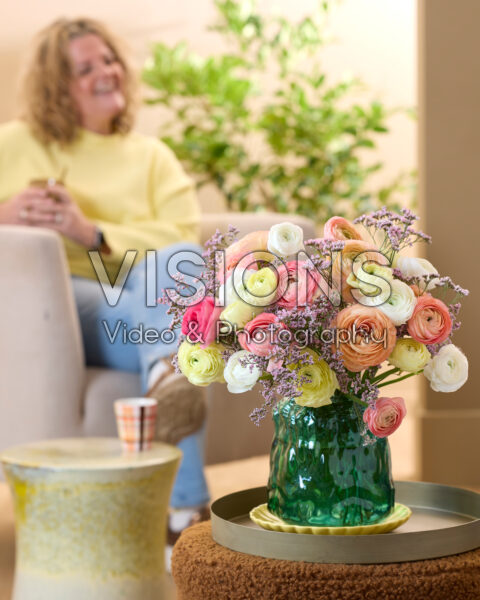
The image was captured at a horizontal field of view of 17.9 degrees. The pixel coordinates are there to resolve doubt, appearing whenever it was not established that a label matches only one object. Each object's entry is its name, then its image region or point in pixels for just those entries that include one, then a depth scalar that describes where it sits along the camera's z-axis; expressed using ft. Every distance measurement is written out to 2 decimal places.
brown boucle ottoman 5.76
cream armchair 9.93
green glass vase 6.08
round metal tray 5.83
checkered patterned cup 8.55
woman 11.26
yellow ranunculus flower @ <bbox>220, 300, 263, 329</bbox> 6.02
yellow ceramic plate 6.02
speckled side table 8.32
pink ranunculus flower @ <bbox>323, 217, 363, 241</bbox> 6.16
